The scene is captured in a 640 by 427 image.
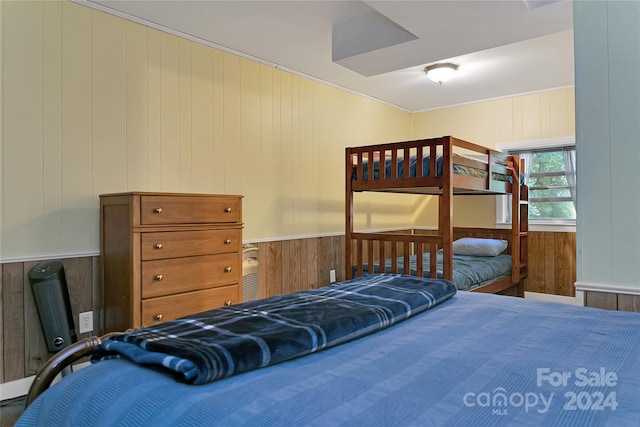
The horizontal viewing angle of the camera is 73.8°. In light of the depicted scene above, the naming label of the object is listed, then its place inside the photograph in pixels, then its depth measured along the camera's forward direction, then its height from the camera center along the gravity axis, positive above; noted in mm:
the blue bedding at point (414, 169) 3271 +386
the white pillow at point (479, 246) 4473 -326
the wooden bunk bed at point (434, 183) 3213 +277
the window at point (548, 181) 4562 +388
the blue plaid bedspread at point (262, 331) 946 -302
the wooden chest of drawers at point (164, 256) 2383 -228
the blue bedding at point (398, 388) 776 -356
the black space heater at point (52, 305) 2320 -477
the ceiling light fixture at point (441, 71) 3801 +1307
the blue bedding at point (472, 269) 3629 -480
